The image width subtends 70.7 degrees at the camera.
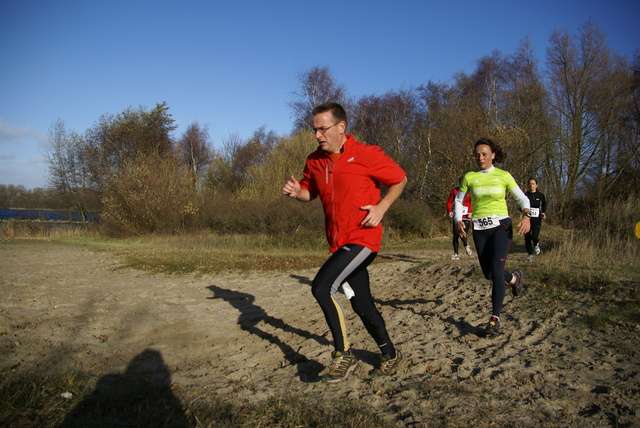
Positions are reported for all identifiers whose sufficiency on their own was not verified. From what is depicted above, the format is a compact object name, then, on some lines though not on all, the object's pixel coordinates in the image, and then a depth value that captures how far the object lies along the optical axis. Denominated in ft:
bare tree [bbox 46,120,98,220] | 111.75
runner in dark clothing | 36.04
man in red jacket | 12.12
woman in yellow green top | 16.52
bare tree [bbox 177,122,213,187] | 161.17
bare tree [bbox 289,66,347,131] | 106.73
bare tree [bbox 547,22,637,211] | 91.71
